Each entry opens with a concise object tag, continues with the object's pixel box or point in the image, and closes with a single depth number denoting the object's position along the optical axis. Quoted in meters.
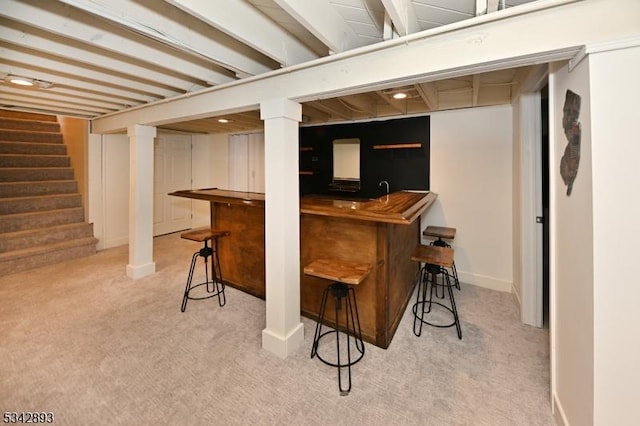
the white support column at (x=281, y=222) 2.08
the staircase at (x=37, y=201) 3.93
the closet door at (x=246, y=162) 5.71
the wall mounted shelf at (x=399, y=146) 3.75
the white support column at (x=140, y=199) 3.49
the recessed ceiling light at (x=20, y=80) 2.37
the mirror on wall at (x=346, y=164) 4.30
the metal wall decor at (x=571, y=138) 1.32
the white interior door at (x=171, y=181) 5.66
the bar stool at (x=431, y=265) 2.29
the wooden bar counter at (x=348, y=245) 2.21
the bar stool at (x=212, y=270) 2.83
